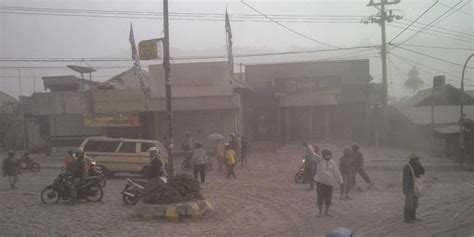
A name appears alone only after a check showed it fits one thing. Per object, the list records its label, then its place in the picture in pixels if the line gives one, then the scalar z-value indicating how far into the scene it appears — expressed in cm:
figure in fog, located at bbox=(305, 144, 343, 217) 1111
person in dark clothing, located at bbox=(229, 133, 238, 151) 2005
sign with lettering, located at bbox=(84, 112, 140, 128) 2589
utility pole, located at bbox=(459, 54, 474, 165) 2253
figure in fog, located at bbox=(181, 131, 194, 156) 2118
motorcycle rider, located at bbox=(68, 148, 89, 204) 1319
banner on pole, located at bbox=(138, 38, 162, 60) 1282
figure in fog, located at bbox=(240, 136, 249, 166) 2230
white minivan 1923
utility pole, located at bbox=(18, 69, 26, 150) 2861
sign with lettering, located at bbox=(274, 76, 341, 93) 2867
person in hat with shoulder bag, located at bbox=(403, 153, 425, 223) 1031
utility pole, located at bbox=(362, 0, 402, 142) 2876
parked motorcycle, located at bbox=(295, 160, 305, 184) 1761
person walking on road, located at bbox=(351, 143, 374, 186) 1540
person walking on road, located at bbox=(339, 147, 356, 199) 1424
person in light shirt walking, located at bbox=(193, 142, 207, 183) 1688
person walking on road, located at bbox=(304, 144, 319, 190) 1600
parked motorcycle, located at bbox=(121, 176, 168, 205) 1292
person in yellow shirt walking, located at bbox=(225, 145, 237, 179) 1875
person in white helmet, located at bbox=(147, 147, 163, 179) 1319
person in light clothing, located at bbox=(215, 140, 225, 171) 2098
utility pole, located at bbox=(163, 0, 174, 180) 1230
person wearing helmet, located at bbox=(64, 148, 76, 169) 1439
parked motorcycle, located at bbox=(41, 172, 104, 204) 1329
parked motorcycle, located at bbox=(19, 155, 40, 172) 2228
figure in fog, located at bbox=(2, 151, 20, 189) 1678
